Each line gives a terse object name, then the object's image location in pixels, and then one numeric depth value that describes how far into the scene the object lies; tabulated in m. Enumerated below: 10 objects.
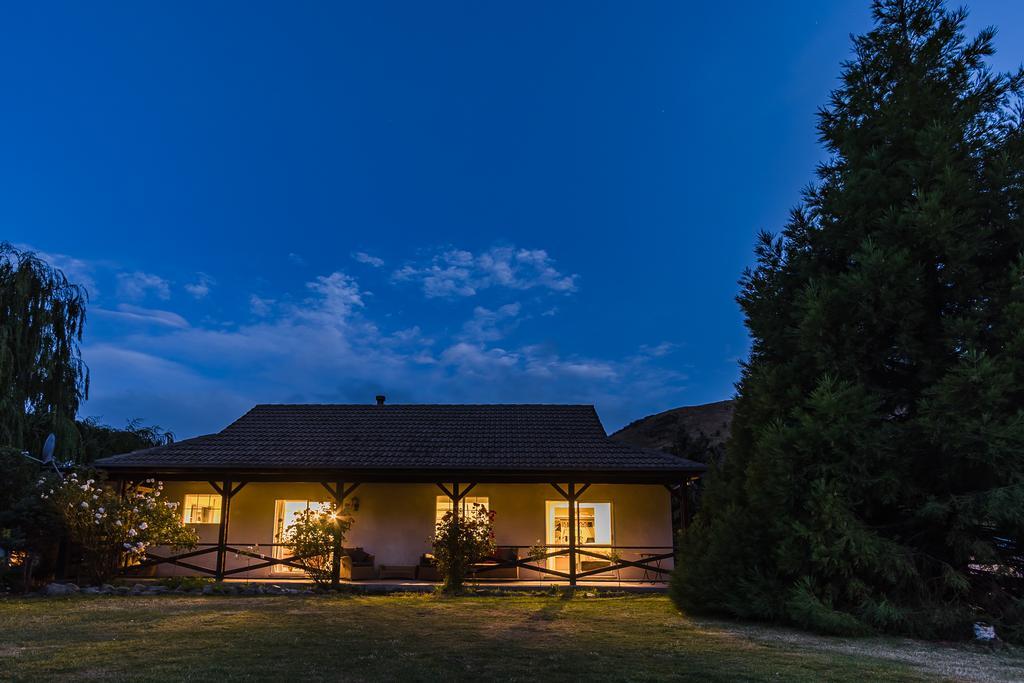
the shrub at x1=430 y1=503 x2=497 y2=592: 11.33
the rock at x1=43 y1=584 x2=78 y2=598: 10.44
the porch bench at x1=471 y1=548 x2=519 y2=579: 13.59
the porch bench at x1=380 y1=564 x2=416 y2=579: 13.80
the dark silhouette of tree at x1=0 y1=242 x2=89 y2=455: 12.84
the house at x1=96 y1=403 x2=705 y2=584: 12.79
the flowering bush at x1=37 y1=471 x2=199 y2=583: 11.02
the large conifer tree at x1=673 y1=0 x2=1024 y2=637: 6.56
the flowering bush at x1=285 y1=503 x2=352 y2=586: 11.84
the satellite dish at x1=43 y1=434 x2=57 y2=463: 12.00
